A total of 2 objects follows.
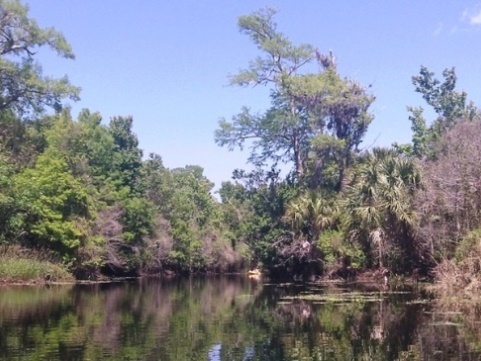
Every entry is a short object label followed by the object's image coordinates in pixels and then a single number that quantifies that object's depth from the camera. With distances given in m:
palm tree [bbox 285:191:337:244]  45.59
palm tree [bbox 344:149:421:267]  37.91
